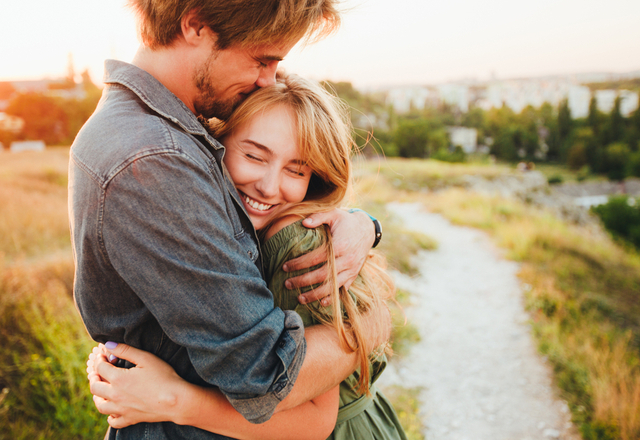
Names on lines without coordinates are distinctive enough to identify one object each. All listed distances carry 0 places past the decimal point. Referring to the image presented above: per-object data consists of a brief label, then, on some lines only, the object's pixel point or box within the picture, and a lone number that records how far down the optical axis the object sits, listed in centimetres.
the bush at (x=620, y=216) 2353
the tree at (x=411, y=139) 4644
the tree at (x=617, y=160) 5306
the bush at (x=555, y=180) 4843
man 86
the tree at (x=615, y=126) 5609
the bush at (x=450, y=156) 3897
